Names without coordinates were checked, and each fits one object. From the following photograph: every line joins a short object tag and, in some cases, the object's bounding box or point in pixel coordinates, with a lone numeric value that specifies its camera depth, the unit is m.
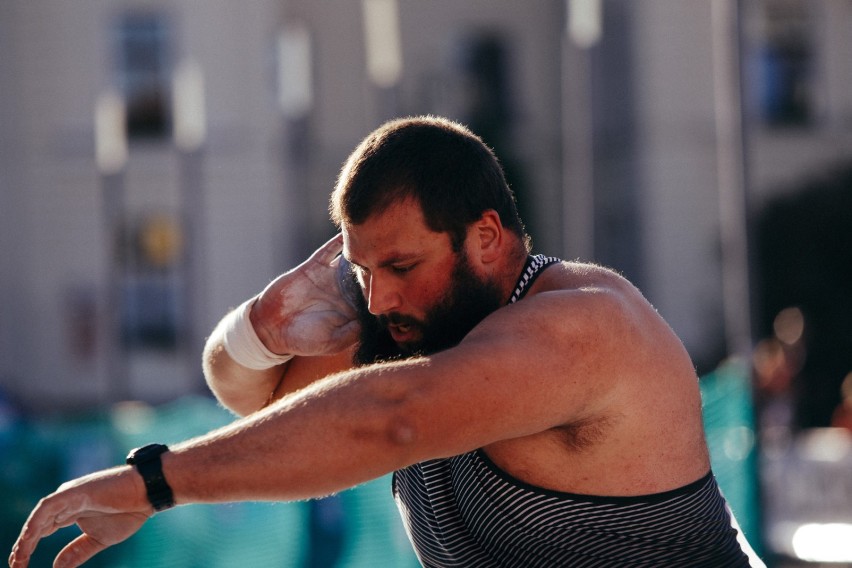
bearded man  4.43
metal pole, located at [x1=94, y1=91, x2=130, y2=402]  24.56
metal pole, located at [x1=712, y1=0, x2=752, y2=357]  13.41
